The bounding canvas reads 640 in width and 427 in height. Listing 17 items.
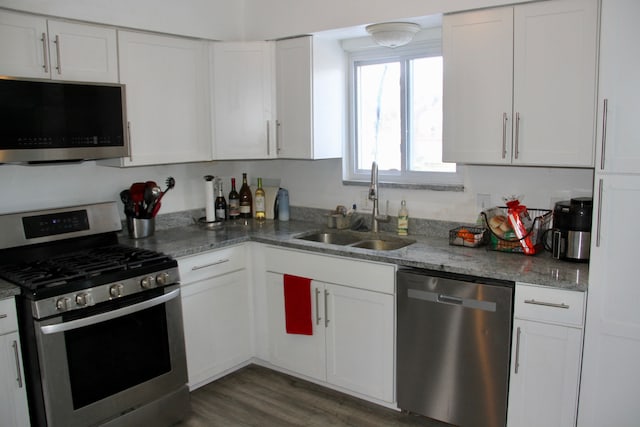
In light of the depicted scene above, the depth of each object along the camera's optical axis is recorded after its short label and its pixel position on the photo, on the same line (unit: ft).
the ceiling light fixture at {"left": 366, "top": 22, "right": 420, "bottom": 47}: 9.71
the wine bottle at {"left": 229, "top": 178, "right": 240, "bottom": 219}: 12.67
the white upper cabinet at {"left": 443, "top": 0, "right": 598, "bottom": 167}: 7.98
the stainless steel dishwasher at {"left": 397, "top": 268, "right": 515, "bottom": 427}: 8.14
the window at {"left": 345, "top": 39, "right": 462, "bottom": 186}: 10.83
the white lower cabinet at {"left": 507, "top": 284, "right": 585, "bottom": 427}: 7.59
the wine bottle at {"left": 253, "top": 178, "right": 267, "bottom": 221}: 12.77
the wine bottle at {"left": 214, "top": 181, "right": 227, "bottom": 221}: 12.50
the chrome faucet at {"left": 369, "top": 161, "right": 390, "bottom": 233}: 10.82
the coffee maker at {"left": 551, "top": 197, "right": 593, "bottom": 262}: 8.28
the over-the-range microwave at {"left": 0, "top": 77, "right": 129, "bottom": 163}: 8.12
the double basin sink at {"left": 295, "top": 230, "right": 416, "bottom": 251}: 10.75
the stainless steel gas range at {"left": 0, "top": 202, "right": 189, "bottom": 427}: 7.79
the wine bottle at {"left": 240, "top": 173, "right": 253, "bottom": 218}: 12.82
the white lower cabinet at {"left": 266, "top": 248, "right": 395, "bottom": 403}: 9.42
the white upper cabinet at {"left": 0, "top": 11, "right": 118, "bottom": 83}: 8.31
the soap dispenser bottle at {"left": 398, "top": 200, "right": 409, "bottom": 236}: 10.85
